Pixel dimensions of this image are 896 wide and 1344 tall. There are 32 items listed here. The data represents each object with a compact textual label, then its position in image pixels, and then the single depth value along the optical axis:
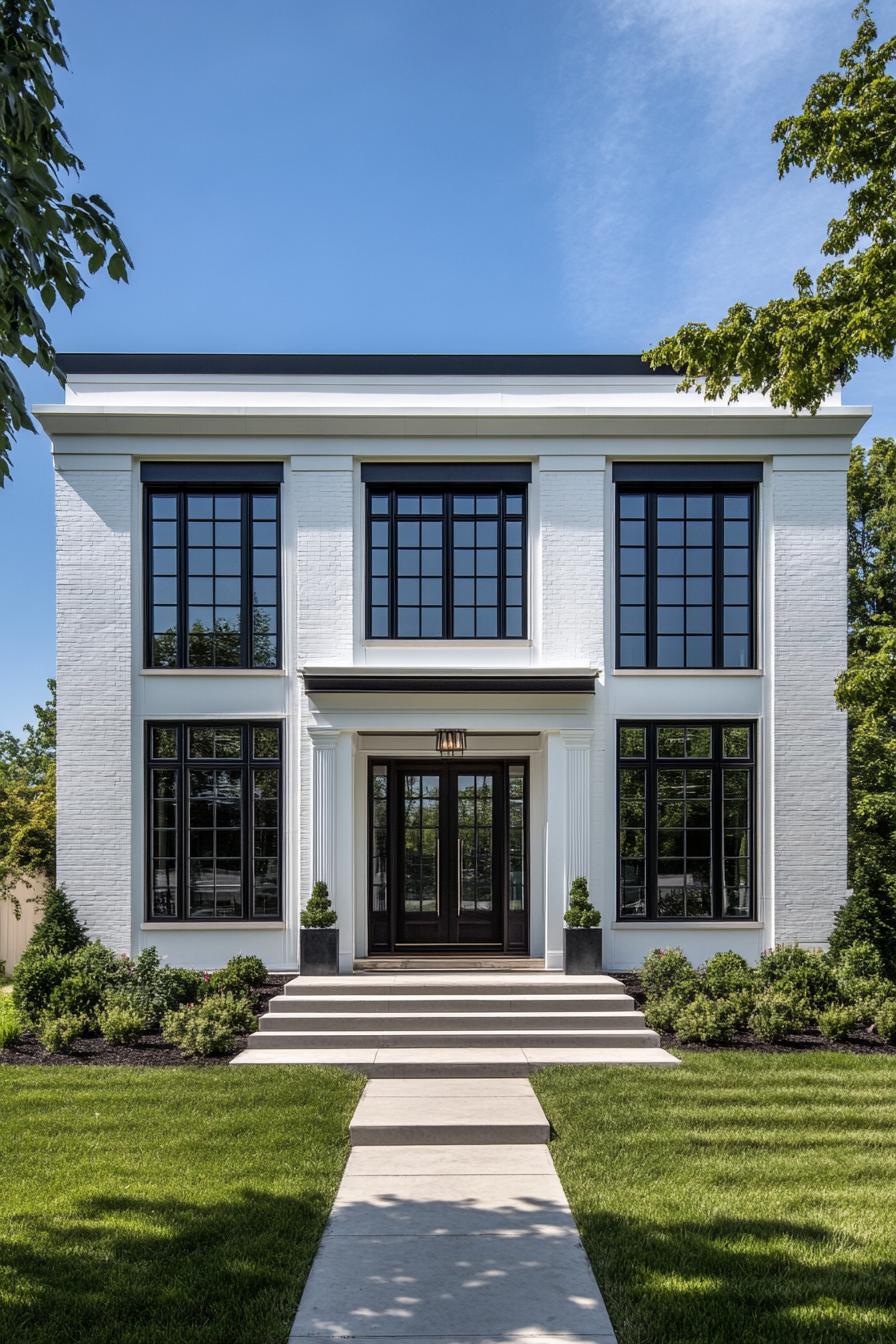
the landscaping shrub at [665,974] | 12.15
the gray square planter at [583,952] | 12.66
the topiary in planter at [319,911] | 12.67
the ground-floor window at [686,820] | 13.87
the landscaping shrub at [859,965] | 12.04
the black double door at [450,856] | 14.32
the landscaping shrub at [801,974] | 11.78
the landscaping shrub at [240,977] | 11.99
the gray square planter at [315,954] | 12.65
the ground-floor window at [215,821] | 13.80
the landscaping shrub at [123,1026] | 10.63
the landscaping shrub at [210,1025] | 10.34
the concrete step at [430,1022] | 11.18
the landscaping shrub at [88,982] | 11.36
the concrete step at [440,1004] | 11.52
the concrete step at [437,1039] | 10.84
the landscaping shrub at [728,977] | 11.72
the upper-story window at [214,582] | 14.16
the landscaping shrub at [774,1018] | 10.70
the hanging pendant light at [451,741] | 13.55
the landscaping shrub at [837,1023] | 10.86
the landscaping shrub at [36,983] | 11.61
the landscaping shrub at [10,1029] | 10.88
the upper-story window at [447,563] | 14.20
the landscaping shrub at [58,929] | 12.88
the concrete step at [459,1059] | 10.02
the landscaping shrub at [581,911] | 12.72
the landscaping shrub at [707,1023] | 10.77
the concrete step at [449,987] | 11.93
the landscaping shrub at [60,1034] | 10.56
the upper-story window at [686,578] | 14.22
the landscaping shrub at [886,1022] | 10.82
